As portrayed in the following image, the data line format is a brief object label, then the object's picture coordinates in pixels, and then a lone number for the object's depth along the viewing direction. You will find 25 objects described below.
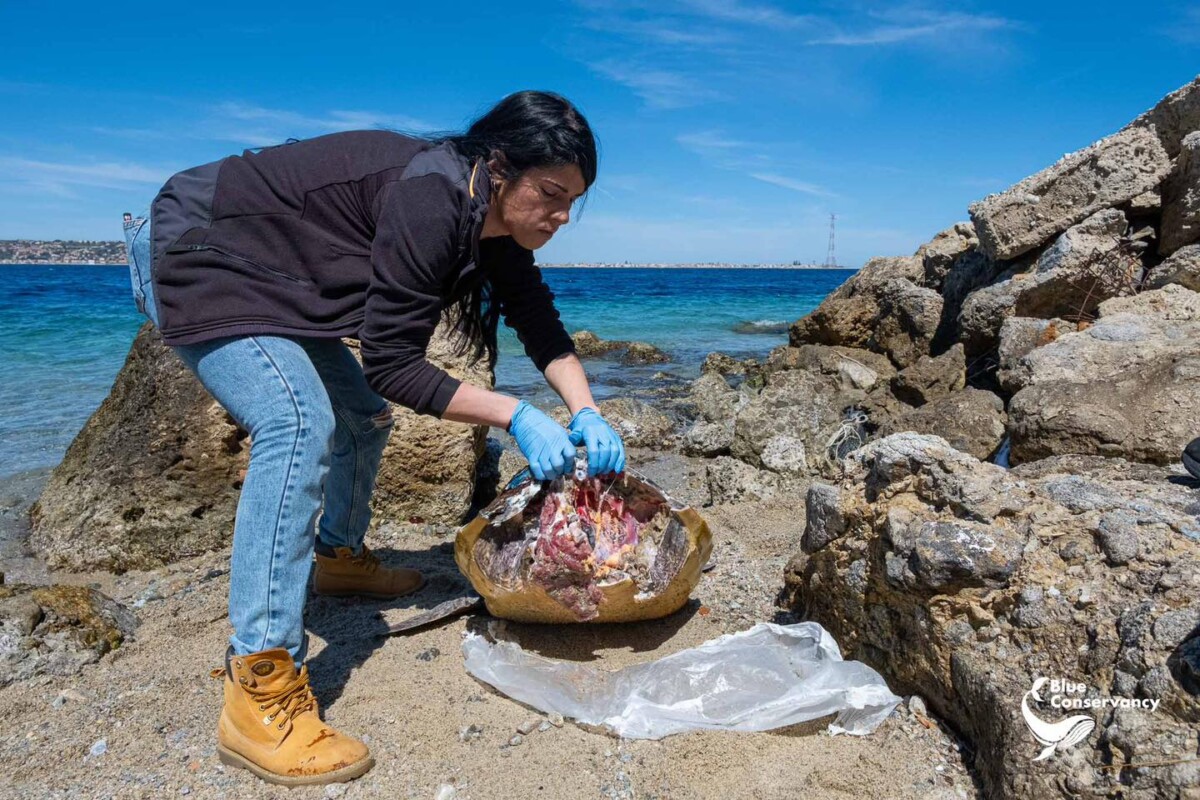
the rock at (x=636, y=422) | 6.64
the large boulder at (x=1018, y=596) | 1.54
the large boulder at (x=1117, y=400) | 3.17
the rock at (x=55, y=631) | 2.53
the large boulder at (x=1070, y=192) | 5.69
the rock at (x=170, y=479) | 3.74
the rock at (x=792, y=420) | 5.75
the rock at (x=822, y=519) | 2.41
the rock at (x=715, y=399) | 7.38
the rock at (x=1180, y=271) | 5.01
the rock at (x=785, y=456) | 5.20
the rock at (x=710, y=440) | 6.09
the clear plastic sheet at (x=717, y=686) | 2.07
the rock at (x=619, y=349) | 13.50
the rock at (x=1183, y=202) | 5.30
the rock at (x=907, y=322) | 7.68
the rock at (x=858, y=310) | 8.57
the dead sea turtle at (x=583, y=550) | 2.43
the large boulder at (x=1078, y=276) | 5.48
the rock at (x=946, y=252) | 7.97
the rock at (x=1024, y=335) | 5.15
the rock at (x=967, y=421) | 4.38
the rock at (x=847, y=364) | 7.26
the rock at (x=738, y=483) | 4.38
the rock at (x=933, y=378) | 6.09
